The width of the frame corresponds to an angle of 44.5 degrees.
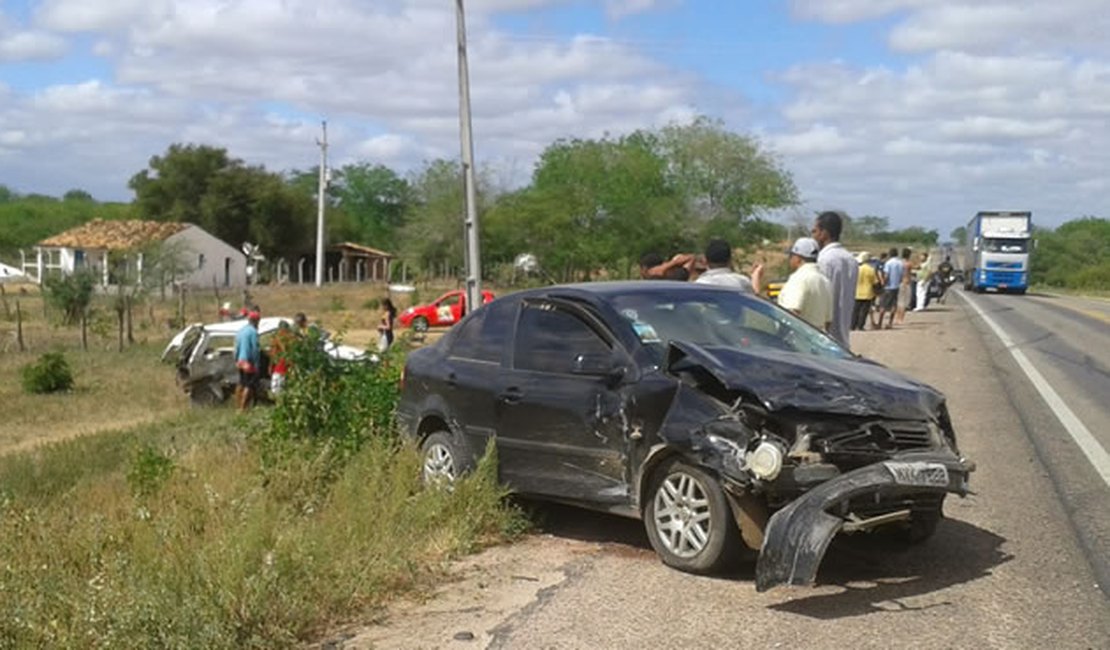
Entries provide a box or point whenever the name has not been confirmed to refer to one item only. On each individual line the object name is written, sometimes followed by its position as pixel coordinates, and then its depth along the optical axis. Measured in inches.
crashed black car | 262.1
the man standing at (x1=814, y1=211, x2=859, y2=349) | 414.6
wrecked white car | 938.1
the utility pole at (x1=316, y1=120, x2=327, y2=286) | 2524.6
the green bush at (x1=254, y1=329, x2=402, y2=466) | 396.2
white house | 2822.3
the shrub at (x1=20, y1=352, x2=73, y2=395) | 1101.7
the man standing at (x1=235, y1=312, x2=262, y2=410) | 834.8
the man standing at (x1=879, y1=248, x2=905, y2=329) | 1089.4
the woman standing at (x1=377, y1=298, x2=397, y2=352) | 939.5
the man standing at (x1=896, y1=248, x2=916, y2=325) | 1147.9
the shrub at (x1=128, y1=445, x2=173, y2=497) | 387.2
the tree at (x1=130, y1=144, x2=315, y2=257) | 3390.7
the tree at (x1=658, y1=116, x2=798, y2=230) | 2728.8
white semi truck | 2237.9
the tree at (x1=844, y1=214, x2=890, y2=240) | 4471.0
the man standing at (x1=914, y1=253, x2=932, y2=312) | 1483.8
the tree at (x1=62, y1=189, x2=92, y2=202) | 6355.8
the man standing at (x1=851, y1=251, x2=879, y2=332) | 962.7
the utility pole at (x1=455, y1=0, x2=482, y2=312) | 668.1
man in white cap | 392.5
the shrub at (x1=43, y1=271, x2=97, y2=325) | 1665.8
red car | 1574.8
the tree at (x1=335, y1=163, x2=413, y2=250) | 5246.1
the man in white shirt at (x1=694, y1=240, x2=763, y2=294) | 412.2
